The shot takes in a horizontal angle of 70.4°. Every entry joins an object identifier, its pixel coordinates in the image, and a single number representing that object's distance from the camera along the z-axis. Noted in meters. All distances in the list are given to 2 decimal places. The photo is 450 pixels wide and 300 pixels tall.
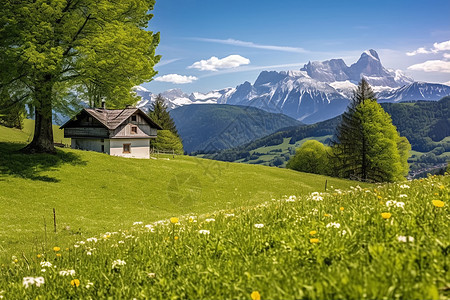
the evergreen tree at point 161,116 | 86.62
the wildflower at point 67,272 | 4.88
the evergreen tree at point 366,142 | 54.72
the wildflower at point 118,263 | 4.87
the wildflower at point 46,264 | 5.45
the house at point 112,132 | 50.12
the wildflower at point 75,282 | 4.44
